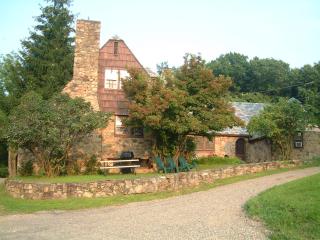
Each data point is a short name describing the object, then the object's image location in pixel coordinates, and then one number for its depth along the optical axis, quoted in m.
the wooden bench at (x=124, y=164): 21.25
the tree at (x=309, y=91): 24.45
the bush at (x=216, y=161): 26.67
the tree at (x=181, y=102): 20.62
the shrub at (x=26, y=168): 22.87
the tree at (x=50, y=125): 19.47
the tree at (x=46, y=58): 30.91
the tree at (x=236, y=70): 58.48
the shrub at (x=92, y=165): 23.27
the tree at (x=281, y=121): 24.06
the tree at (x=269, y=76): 56.34
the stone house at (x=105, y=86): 24.58
